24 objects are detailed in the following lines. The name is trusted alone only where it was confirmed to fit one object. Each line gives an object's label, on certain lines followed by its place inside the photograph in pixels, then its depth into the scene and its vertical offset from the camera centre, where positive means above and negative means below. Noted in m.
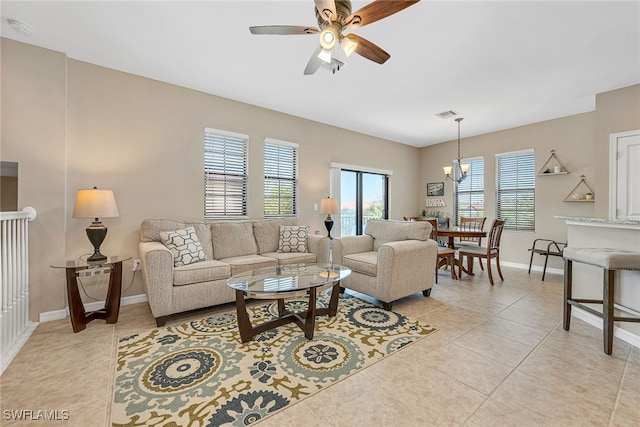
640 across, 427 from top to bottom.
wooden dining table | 4.22 -0.37
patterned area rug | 1.51 -1.12
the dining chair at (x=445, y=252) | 4.17 -0.65
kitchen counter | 2.23 -0.54
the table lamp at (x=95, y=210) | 2.59 -0.01
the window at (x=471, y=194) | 5.91 +0.39
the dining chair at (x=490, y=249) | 4.16 -0.62
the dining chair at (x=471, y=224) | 4.75 -0.28
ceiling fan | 1.65 +1.25
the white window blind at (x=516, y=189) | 5.20 +0.44
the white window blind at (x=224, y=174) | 3.84 +0.53
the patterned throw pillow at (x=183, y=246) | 2.93 -0.41
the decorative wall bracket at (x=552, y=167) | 4.73 +0.81
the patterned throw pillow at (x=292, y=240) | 3.85 -0.43
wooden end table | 2.44 -0.75
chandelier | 4.69 +0.73
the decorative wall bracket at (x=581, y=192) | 4.46 +0.33
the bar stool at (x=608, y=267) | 2.01 -0.42
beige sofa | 2.54 -0.60
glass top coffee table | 2.12 -0.63
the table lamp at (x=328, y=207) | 4.42 +0.05
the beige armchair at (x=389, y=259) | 2.94 -0.58
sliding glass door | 5.68 +0.26
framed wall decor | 6.55 +0.54
